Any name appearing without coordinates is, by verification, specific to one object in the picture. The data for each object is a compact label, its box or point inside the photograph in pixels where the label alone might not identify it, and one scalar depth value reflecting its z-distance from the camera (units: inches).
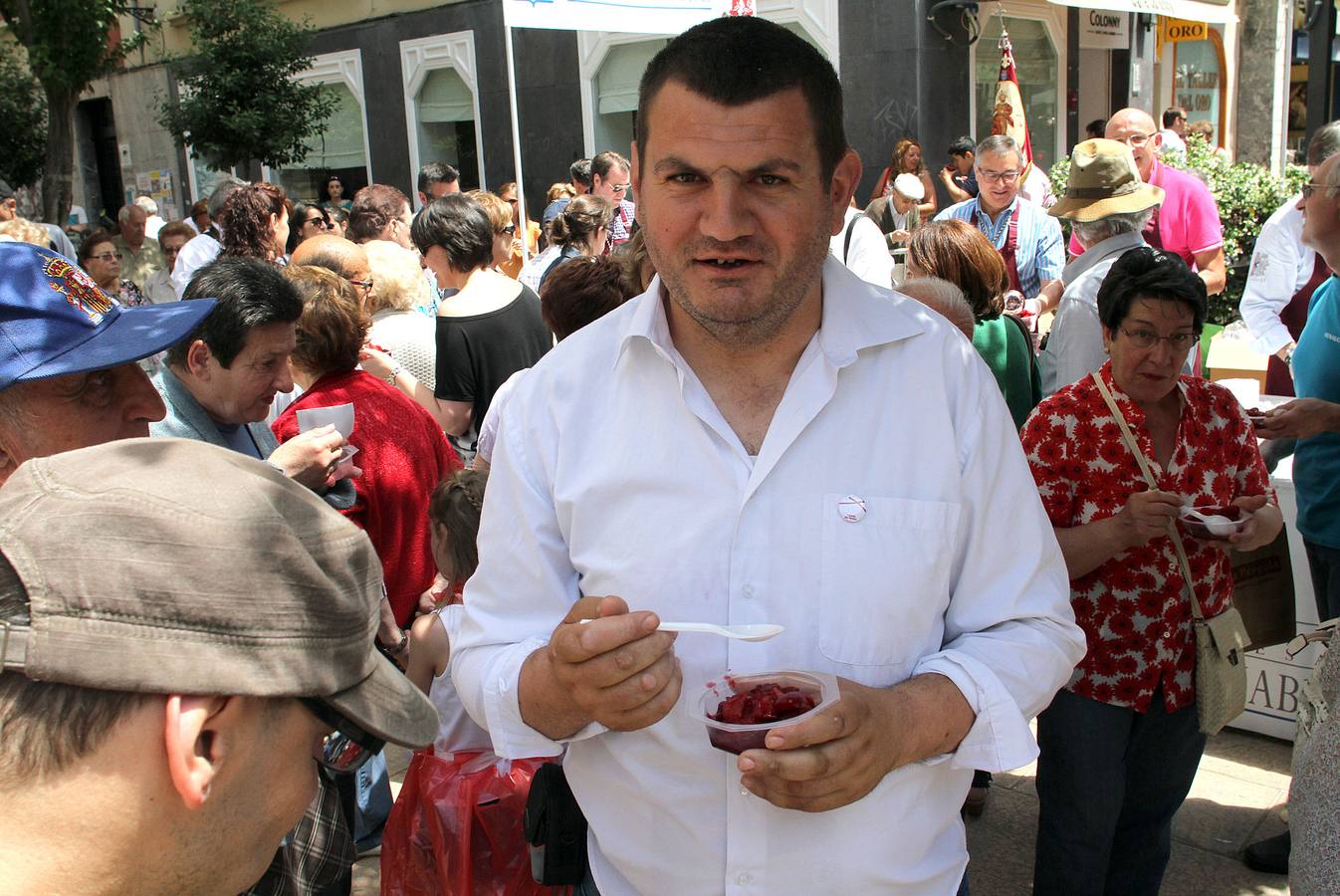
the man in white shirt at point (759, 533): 71.0
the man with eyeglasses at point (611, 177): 359.9
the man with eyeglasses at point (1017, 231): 247.0
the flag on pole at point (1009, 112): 500.4
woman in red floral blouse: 117.7
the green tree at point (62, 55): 542.3
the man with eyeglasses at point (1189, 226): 245.4
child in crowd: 111.1
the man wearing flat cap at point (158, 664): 40.6
